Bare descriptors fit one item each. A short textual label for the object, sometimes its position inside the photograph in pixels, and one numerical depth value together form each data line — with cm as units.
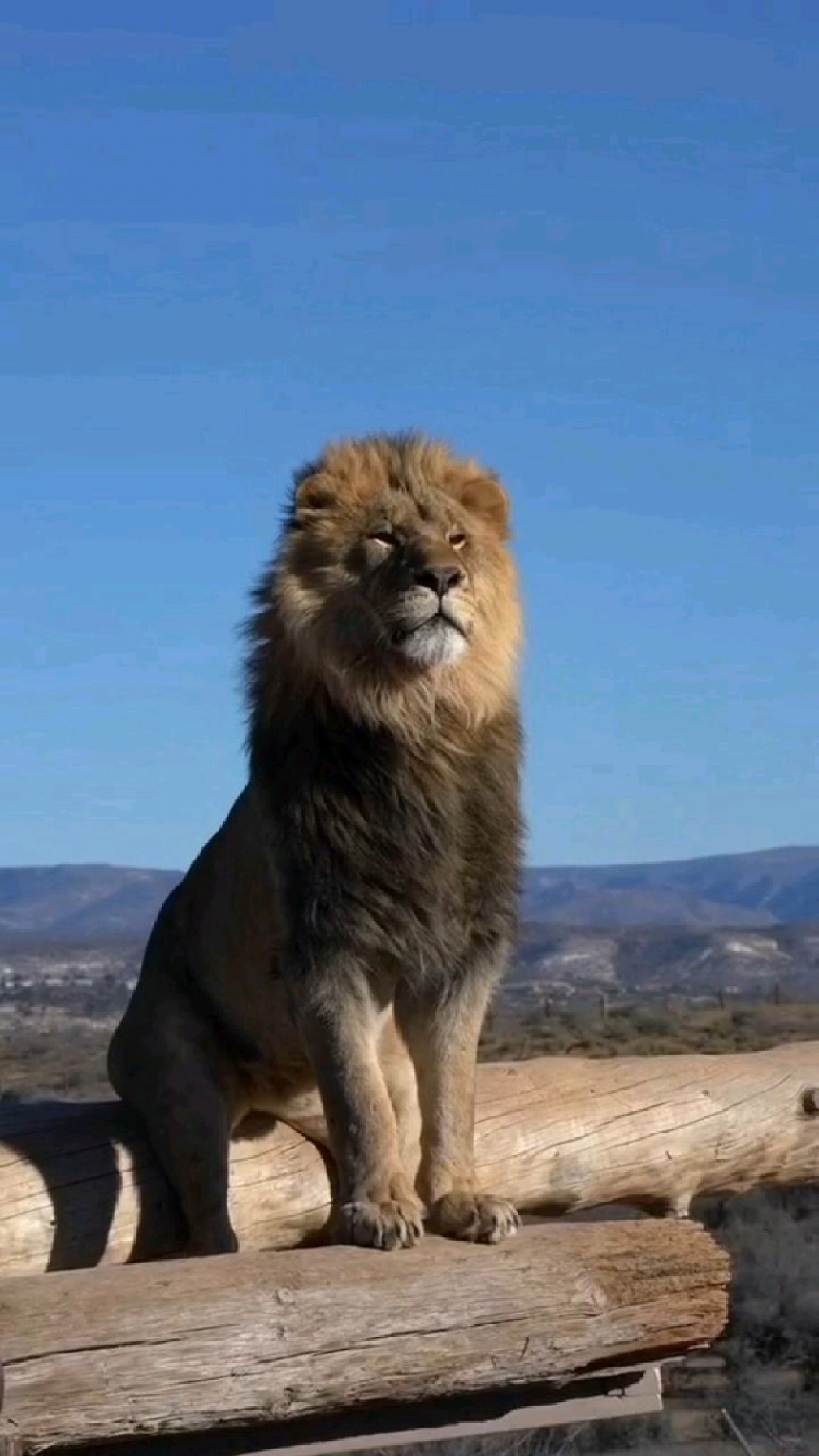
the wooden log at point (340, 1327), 459
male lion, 552
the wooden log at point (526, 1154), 597
